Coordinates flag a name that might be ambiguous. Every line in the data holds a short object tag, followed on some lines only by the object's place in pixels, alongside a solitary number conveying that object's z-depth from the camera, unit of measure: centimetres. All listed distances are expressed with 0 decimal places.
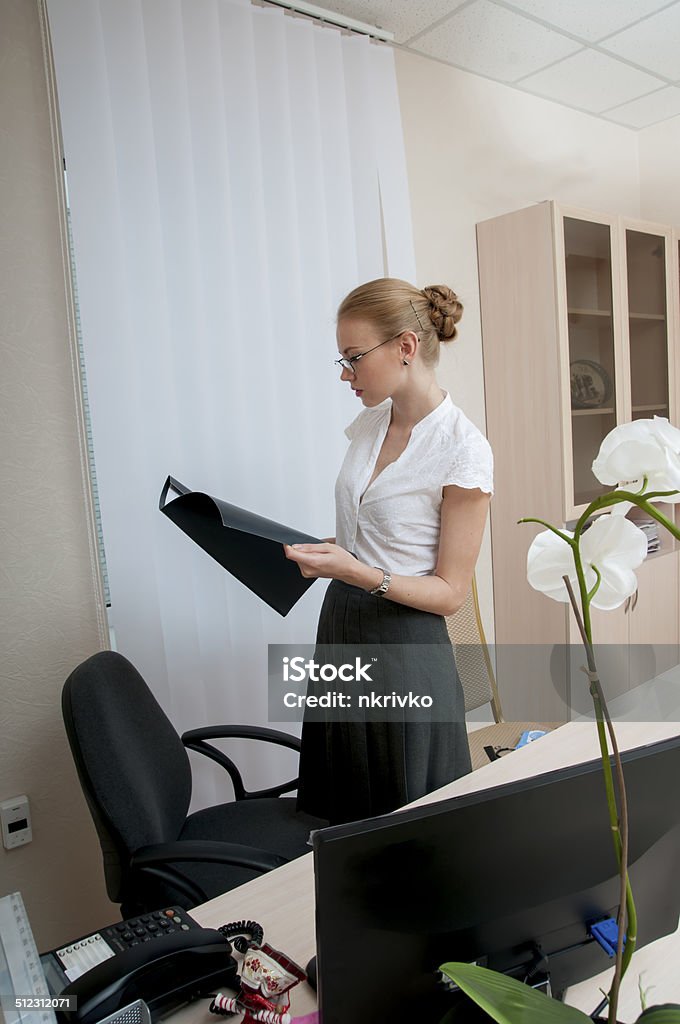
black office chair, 137
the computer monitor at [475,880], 70
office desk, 93
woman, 165
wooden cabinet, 286
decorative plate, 296
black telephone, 86
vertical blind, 188
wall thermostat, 184
